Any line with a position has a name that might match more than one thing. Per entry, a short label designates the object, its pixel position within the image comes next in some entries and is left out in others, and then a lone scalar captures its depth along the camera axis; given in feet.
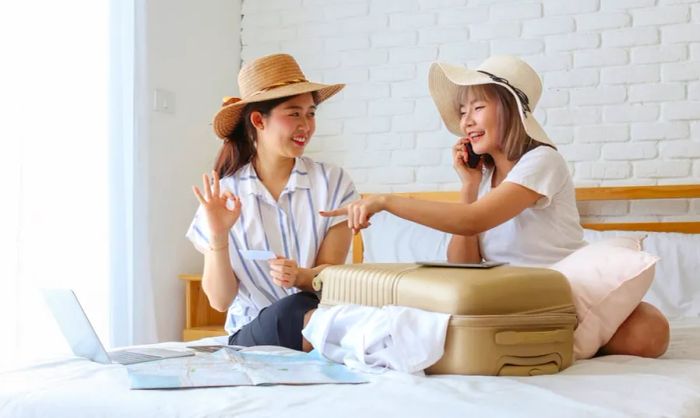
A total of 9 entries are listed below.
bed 3.67
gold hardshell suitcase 4.49
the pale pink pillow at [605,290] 5.17
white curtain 8.25
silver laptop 5.02
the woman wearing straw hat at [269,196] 6.47
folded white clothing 4.50
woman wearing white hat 5.41
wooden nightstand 10.22
